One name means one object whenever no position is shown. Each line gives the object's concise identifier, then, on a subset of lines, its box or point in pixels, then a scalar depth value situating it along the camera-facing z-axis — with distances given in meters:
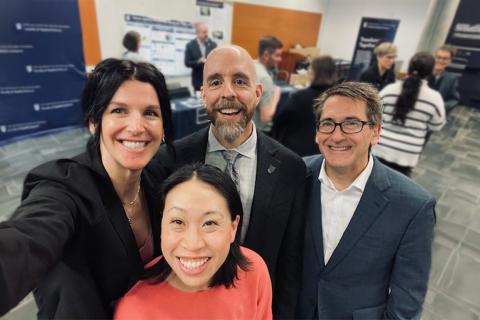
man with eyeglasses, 1.25
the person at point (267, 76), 3.41
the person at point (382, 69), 3.86
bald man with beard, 1.38
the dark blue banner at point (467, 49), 7.29
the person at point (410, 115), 2.59
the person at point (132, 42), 4.62
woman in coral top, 0.96
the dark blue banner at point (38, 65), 4.23
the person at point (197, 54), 5.65
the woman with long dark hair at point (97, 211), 0.75
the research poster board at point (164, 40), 5.91
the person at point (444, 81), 4.09
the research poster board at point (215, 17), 6.74
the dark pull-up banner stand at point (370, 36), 7.68
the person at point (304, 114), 2.84
